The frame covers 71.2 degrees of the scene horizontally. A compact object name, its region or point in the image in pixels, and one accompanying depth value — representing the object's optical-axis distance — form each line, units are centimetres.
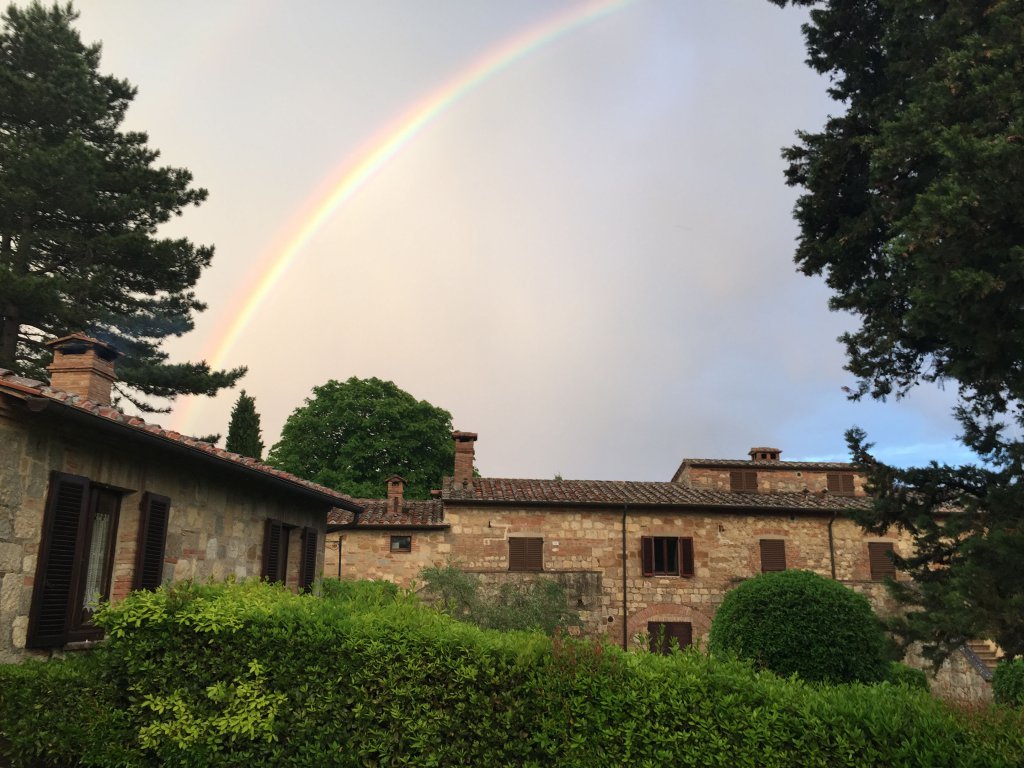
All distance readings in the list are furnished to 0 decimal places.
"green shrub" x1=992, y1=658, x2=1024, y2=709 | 1552
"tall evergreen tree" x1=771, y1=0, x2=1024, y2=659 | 929
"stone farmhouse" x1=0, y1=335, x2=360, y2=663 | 775
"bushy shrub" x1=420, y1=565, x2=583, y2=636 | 1852
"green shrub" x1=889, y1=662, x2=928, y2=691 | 1581
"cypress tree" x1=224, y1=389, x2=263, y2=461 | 3080
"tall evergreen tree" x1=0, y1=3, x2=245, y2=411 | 1945
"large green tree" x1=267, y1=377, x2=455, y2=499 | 3619
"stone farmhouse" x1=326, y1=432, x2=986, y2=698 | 2339
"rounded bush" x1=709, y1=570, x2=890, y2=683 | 1103
